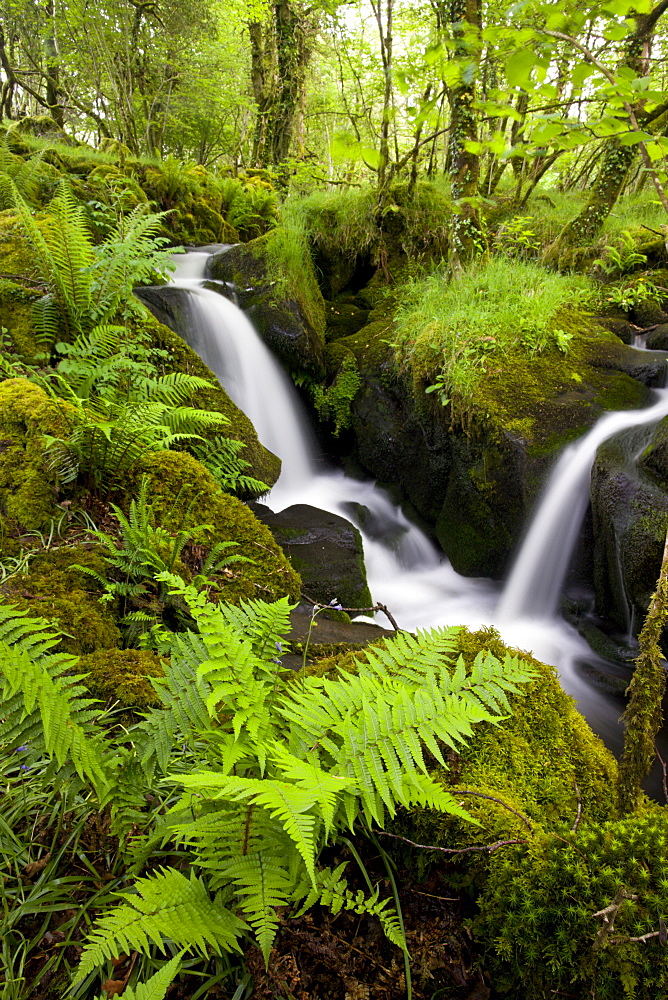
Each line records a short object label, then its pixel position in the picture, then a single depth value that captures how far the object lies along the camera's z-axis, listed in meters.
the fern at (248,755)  1.06
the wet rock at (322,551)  4.73
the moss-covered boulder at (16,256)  4.14
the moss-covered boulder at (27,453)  2.57
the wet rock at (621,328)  6.36
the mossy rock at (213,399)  4.65
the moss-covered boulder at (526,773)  1.43
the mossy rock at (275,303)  7.23
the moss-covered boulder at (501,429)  5.31
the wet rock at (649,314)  6.48
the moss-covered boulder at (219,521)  2.91
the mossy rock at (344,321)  8.15
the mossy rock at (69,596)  2.06
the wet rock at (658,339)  6.06
